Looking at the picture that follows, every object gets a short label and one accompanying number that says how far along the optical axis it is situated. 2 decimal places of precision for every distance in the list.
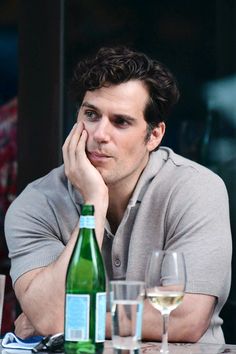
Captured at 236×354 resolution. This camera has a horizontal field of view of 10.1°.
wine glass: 2.95
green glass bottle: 2.85
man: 3.85
